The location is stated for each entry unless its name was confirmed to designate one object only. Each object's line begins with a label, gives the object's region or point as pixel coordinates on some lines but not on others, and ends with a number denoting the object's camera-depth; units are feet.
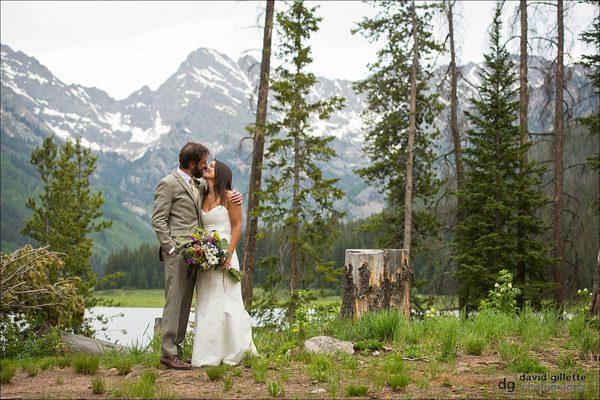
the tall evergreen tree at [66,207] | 98.17
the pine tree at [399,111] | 67.62
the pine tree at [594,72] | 58.54
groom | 22.03
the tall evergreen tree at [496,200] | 57.26
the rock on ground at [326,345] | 22.72
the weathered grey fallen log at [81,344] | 30.19
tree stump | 27.73
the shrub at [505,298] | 28.42
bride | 22.58
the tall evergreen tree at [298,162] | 58.59
